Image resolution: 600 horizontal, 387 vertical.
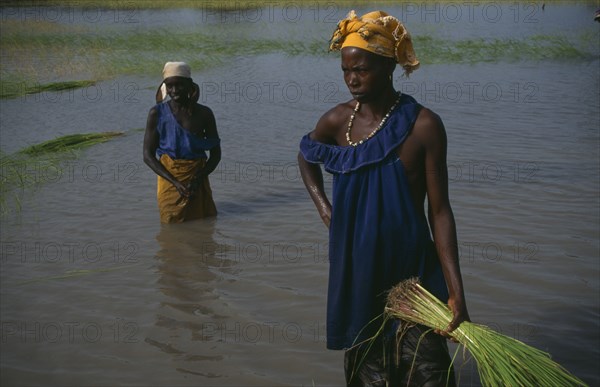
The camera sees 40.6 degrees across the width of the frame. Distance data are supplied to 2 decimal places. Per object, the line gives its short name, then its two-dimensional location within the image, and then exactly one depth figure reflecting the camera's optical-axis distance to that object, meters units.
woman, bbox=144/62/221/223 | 6.07
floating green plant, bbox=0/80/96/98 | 12.61
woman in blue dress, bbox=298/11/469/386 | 2.65
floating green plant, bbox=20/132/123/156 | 9.02
